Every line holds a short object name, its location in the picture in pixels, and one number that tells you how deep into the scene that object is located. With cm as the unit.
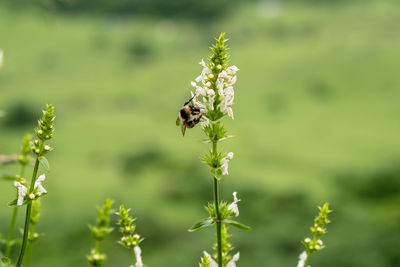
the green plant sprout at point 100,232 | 93
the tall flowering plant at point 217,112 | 99
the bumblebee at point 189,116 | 106
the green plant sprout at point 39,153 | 96
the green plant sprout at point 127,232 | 98
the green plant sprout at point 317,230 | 100
